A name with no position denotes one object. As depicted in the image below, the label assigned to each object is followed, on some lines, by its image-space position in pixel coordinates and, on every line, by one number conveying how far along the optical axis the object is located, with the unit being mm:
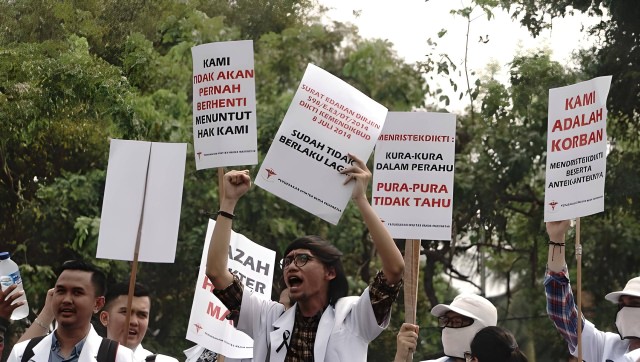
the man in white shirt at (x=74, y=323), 6305
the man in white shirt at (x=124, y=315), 8039
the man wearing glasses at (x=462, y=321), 7344
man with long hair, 6016
